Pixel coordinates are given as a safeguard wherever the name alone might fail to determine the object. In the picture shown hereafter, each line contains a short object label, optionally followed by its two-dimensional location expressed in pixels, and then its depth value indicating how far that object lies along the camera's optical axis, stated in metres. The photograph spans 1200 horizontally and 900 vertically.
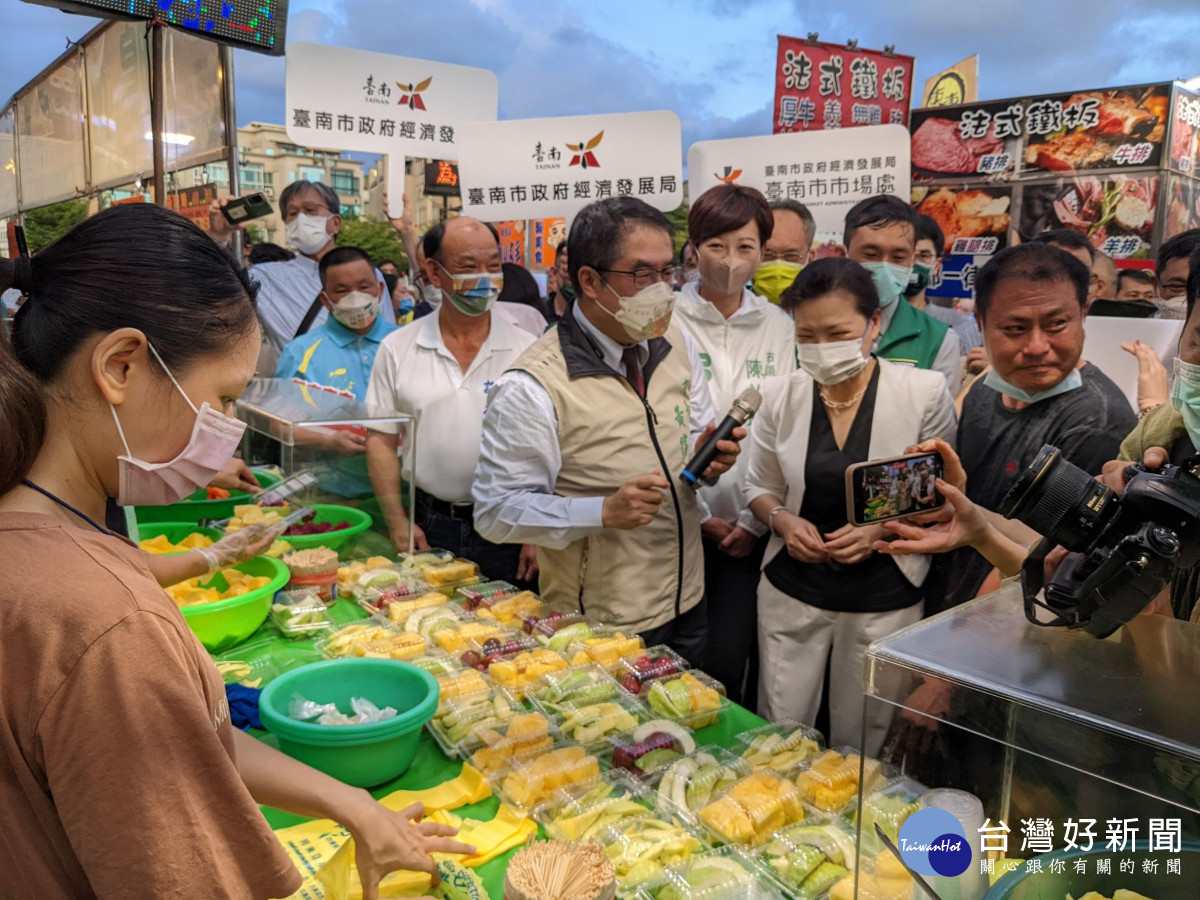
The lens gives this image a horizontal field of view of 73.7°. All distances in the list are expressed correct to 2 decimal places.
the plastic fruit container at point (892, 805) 1.09
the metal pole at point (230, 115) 4.67
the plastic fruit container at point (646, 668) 1.96
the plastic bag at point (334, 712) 1.68
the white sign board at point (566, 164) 4.03
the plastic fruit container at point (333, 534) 2.75
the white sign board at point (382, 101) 4.23
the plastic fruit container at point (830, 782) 1.52
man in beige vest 2.44
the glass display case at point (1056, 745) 0.91
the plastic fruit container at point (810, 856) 1.33
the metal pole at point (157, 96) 3.21
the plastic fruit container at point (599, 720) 1.75
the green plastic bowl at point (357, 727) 1.55
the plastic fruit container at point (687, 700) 1.84
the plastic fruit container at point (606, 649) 2.04
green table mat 1.43
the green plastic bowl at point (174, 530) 2.84
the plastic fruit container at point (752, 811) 1.44
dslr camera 0.99
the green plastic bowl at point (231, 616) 2.10
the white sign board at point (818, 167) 4.18
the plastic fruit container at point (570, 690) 1.87
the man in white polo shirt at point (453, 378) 3.38
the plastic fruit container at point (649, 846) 1.35
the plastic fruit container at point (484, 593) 2.46
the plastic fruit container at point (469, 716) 1.75
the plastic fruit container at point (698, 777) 1.55
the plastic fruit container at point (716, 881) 1.31
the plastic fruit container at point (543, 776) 1.56
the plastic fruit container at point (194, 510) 3.25
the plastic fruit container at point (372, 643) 2.07
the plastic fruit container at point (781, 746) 1.64
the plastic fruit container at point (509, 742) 1.66
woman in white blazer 2.62
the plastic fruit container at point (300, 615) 2.34
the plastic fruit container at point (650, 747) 1.66
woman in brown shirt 0.87
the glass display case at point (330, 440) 2.89
